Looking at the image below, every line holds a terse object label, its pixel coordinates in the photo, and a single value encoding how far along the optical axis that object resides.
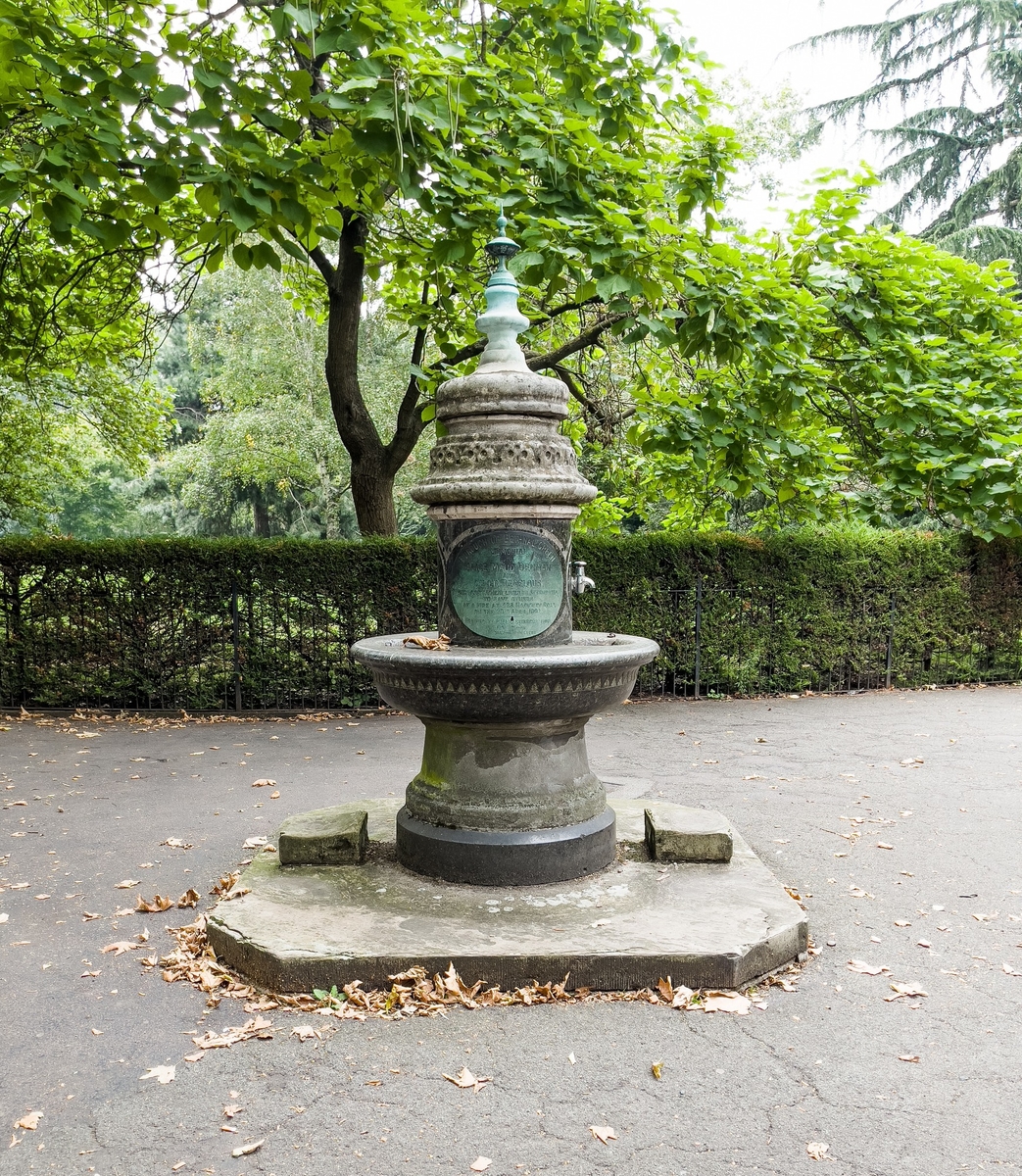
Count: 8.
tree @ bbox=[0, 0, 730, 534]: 5.22
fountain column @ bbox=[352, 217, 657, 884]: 4.73
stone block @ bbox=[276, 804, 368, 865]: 5.14
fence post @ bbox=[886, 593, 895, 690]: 13.60
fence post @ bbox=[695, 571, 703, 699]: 12.54
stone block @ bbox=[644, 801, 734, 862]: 5.18
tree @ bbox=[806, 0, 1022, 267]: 22.33
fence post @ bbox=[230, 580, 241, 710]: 11.26
